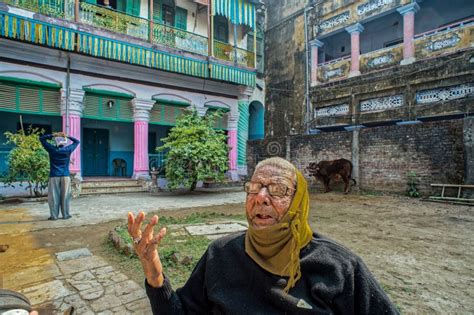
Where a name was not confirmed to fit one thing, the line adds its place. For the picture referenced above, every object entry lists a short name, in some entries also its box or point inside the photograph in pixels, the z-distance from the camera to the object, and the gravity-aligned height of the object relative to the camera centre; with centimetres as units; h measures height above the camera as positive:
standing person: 577 -40
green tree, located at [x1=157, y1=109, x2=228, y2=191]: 991 +13
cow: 1030 -47
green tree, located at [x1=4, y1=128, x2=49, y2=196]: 800 -12
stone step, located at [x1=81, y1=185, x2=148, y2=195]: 997 -123
